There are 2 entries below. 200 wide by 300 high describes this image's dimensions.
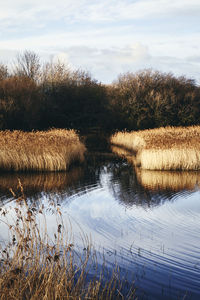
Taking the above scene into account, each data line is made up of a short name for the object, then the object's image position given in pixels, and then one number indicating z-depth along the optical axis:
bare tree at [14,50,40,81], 36.28
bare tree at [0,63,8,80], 34.63
